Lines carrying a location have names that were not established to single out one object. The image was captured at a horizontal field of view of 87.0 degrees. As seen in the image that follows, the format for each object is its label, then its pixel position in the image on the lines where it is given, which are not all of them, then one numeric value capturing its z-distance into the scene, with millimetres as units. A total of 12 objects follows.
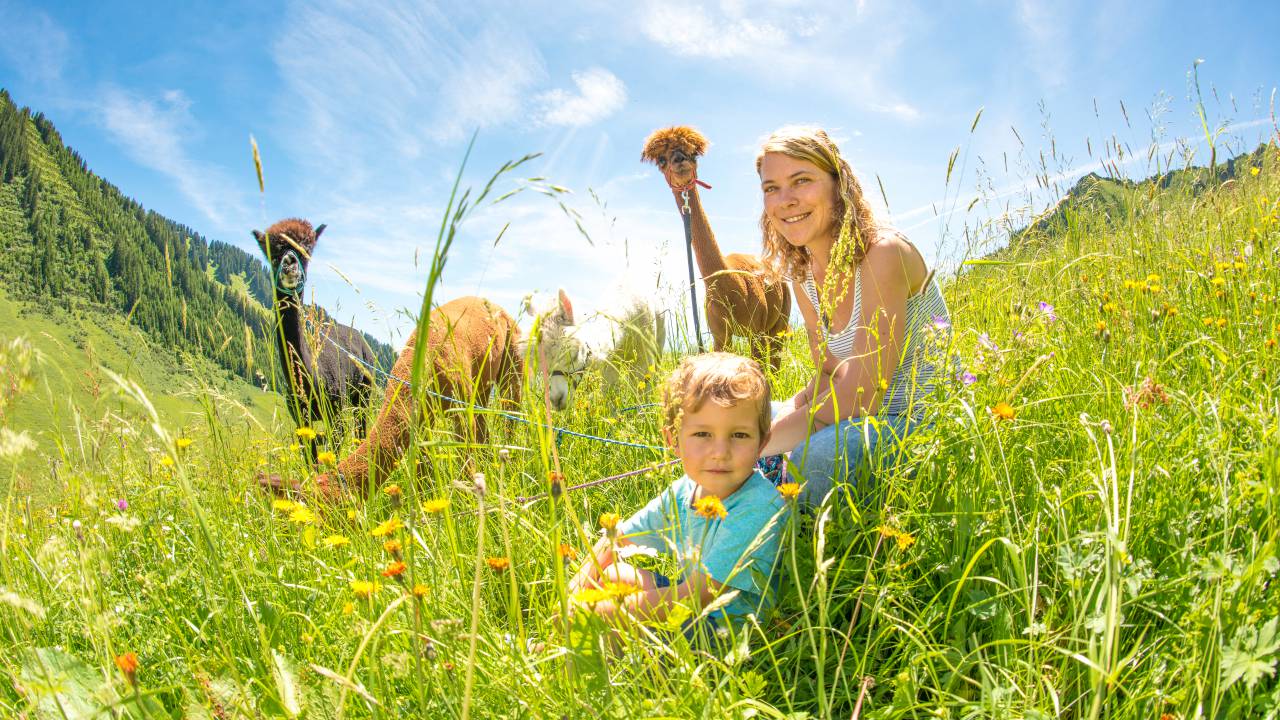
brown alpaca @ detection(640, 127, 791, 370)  4820
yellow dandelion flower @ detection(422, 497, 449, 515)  1206
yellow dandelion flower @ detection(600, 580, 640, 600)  974
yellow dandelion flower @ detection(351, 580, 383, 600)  1135
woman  2070
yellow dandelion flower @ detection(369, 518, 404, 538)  1250
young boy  1677
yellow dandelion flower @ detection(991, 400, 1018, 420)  1537
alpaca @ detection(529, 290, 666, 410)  3955
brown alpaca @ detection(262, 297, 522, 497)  2840
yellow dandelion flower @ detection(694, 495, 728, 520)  1105
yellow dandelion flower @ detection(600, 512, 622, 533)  932
